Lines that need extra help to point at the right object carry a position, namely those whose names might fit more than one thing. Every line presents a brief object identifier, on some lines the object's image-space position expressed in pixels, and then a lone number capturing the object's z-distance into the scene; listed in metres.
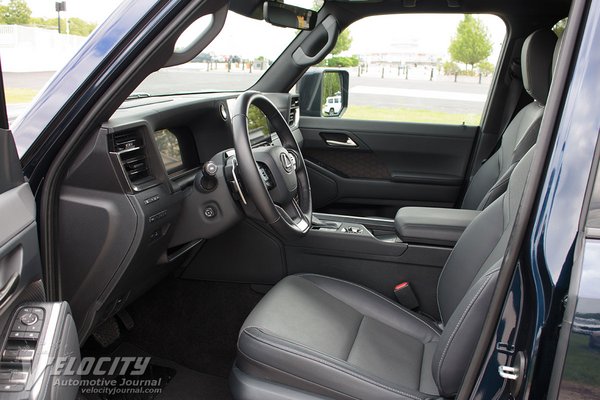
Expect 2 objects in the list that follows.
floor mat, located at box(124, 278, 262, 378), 2.36
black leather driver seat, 1.32
